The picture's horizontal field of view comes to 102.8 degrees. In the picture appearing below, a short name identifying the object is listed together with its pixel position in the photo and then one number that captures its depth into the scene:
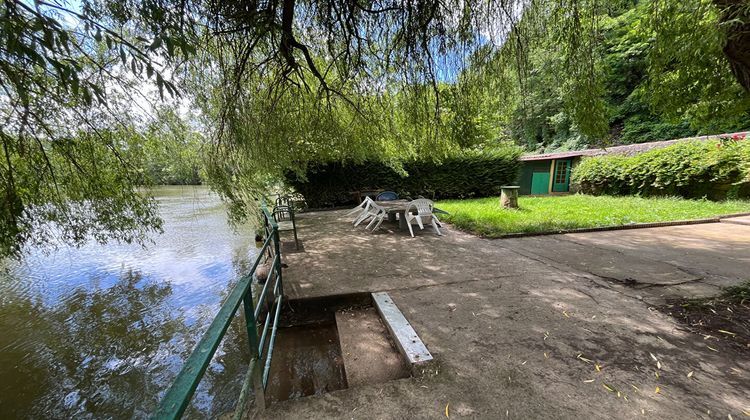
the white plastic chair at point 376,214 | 6.44
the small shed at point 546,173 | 14.16
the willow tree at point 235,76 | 2.29
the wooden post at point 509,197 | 9.05
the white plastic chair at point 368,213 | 6.92
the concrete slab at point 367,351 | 2.11
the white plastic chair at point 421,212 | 6.17
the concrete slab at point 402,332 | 2.11
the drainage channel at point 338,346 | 2.19
